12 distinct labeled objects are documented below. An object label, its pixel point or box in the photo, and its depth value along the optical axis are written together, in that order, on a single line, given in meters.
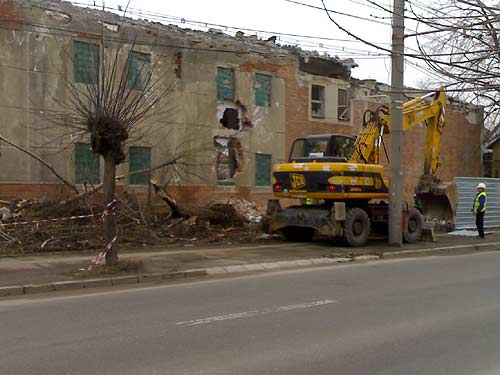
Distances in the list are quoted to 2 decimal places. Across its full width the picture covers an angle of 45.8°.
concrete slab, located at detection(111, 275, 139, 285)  10.89
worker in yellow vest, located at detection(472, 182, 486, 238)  20.31
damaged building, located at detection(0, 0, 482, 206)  18.64
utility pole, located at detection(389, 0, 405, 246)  16.61
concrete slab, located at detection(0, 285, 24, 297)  9.66
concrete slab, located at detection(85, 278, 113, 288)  10.53
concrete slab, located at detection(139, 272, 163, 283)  11.27
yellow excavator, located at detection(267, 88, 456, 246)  16.36
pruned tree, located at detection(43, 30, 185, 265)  11.46
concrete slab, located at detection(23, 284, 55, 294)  9.91
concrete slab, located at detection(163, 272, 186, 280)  11.56
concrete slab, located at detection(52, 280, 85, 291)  10.21
